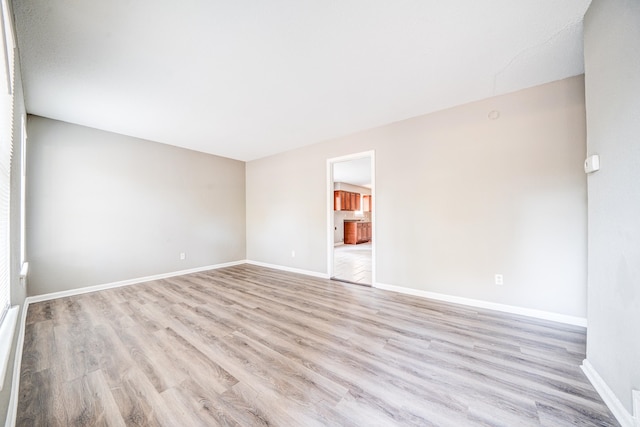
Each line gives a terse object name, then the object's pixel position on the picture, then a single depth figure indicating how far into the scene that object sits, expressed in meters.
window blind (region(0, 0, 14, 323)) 1.14
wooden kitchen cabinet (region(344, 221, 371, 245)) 9.41
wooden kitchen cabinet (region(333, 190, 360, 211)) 8.66
